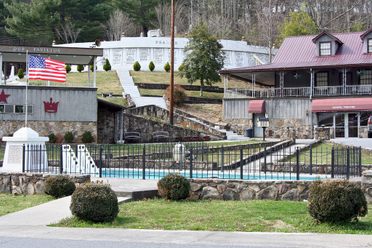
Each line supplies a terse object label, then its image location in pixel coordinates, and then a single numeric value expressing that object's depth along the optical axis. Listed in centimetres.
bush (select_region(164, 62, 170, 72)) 7669
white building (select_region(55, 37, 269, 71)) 7850
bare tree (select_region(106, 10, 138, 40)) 9312
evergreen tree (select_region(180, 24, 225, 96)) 6525
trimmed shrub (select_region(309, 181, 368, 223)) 1373
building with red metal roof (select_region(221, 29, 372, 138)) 5225
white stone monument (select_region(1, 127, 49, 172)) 2270
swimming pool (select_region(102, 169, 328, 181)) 2119
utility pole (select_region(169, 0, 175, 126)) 5372
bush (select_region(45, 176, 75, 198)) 1911
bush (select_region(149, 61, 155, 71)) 7662
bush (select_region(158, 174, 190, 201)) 1777
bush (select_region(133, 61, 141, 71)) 7667
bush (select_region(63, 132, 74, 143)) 4497
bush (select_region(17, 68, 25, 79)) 6251
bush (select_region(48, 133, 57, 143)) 4453
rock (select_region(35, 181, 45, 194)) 2052
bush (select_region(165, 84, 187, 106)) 6088
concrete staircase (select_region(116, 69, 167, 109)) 6069
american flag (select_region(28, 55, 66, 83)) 3334
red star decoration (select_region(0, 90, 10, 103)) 4384
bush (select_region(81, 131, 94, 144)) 4531
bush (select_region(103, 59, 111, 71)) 7681
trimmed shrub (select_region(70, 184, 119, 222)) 1446
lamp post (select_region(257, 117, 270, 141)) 4644
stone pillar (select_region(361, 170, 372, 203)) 1712
